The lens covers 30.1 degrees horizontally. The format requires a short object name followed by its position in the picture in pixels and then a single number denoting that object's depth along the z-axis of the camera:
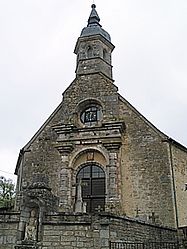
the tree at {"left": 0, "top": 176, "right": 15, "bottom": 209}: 30.05
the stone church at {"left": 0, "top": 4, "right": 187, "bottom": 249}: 15.34
